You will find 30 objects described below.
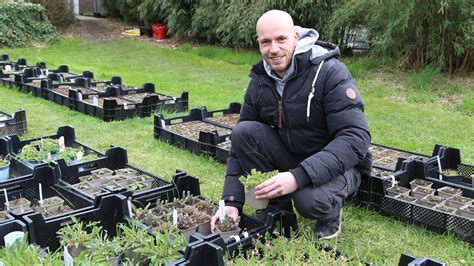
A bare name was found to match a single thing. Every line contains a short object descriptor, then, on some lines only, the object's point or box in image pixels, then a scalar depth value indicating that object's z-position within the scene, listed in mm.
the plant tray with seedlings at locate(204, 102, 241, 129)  5840
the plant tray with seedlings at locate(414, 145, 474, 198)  3814
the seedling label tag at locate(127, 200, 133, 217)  3096
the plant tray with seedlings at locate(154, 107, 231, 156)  4945
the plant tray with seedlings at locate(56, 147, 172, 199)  3764
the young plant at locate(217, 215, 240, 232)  2973
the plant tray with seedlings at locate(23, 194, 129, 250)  2854
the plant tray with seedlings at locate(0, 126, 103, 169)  4219
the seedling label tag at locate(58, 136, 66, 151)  4324
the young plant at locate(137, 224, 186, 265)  2457
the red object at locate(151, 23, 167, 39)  16203
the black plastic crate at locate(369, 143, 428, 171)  4406
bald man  2852
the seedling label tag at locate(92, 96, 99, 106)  6445
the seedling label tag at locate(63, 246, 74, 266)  2276
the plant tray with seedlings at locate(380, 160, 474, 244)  3225
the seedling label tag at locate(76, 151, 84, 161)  4278
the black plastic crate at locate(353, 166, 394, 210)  3588
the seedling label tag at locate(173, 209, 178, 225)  3031
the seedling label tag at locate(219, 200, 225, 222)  2947
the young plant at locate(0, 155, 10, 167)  4067
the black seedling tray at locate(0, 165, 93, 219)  3531
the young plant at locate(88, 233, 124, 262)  2469
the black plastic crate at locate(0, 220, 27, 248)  2758
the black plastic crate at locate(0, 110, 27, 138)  5434
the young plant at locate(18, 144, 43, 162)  4205
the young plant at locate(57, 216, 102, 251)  2557
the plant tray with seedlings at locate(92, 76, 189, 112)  6582
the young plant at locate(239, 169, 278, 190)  2855
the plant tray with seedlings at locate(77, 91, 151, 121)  6133
